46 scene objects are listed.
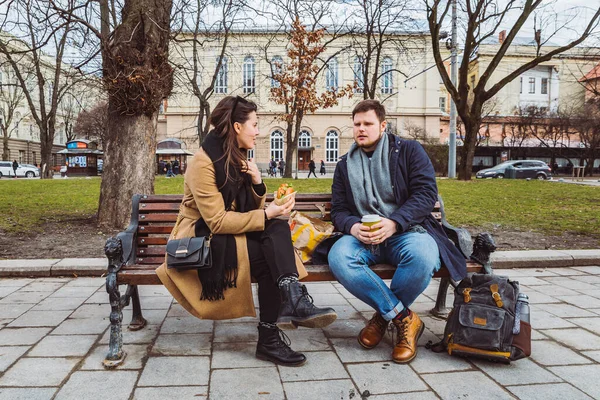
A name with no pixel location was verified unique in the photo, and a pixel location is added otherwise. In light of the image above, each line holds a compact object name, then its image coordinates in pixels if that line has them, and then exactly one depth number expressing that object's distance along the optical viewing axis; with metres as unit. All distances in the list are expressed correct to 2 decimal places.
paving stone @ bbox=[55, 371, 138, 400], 2.63
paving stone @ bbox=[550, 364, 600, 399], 2.69
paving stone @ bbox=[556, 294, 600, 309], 4.33
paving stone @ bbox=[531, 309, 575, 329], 3.78
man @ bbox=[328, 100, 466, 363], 3.24
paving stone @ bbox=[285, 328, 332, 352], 3.36
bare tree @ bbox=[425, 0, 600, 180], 17.20
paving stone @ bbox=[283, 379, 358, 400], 2.62
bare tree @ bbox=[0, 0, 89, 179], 7.10
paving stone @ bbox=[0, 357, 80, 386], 2.78
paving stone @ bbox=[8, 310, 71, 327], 3.79
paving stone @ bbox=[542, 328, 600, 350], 3.35
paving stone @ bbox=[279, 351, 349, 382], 2.87
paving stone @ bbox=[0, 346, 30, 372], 3.02
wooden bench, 3.11
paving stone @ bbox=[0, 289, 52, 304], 4.38
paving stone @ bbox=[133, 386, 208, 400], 2.61
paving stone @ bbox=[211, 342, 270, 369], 3.06
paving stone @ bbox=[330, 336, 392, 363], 3.17
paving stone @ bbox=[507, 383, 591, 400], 2.60
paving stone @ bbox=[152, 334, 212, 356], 3.26
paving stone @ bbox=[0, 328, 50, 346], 3.39
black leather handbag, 2.92
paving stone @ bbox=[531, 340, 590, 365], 3.09
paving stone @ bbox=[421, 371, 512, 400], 2.63
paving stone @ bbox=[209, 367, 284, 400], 2.64
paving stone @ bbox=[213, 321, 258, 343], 3.53
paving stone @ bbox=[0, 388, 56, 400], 2.59
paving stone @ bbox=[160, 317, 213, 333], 3.71
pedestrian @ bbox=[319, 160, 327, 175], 41.62
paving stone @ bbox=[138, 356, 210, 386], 2.79
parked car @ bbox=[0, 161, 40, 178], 37.47
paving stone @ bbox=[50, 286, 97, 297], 4.58
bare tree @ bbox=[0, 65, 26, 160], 42.05
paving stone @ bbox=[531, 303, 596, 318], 4.05
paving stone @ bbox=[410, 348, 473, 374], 2.99
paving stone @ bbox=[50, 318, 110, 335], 3.61
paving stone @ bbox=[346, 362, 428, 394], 2.72
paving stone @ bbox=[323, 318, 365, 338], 3.64
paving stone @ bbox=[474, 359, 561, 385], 2.82
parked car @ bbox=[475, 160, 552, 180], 32.59
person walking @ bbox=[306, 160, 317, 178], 38.34
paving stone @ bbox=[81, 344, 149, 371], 3.01
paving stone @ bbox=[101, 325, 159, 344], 3.46
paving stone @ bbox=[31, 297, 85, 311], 4.19
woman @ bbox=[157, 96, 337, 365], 3.01
